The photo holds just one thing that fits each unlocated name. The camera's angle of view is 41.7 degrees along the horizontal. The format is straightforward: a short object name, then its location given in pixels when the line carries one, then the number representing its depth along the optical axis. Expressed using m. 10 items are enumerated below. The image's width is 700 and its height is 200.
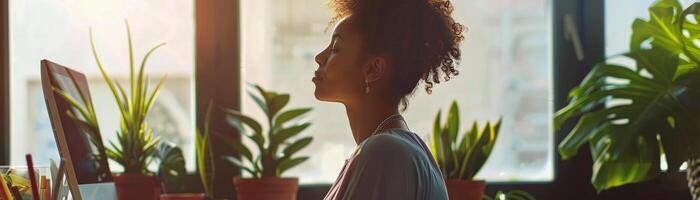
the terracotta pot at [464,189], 2.05
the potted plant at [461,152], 2.06
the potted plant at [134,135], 2.01
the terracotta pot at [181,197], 2.01
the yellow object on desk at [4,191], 1.09
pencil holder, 1.15
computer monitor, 1.20
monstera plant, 2.07
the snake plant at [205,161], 2.15
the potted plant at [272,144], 2.10
